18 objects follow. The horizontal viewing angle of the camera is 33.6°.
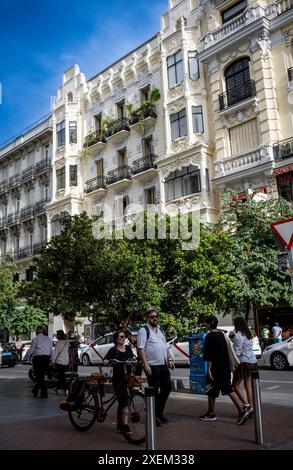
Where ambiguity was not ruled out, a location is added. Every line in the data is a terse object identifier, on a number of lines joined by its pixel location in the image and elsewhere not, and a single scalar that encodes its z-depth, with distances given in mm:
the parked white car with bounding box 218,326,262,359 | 20453
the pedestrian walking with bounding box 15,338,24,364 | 27977
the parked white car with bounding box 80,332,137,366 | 22938
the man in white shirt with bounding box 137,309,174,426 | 7797
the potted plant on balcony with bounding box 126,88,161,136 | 30328
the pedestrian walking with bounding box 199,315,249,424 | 7758
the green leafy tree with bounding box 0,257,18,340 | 31094
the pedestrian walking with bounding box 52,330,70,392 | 12688
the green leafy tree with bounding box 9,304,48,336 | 32469
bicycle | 7047
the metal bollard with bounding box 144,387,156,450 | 4957
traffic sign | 7441
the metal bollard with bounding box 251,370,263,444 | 6113
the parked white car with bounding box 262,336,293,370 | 16688
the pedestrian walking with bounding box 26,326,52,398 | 11984
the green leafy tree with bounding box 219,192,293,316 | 20578
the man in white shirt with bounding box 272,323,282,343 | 21909
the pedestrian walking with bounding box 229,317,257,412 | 8383
